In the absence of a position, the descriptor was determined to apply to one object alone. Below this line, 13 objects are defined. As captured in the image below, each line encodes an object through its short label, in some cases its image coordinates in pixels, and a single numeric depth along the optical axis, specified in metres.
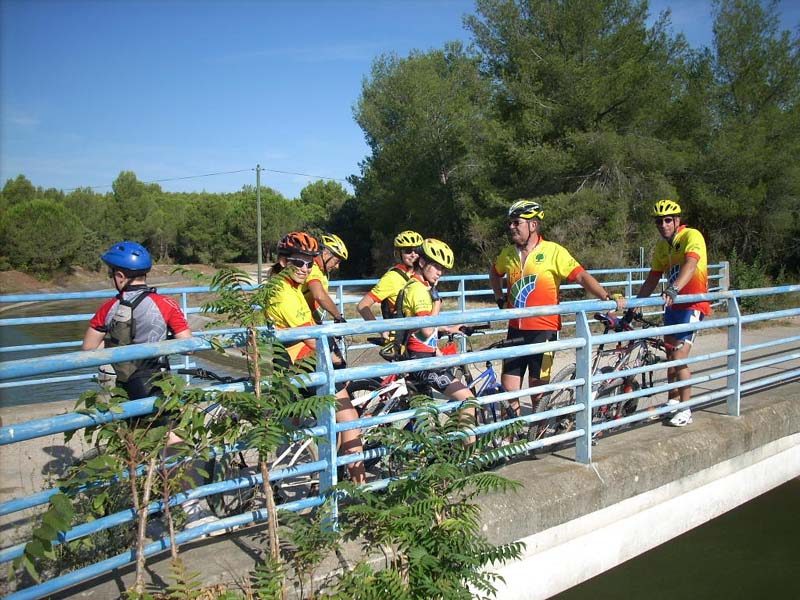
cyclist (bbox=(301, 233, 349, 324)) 5.21
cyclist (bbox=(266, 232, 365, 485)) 4.07
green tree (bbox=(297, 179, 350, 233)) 79.50
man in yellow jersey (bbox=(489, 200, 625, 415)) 5.00
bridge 3.71
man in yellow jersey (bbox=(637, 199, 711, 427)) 5.62
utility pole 40.22
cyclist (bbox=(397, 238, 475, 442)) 4.62
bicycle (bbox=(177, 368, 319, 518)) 4.25
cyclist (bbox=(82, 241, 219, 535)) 3.86
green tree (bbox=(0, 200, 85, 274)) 49.53
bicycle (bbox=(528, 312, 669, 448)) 5.43
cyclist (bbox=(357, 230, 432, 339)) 5.76
